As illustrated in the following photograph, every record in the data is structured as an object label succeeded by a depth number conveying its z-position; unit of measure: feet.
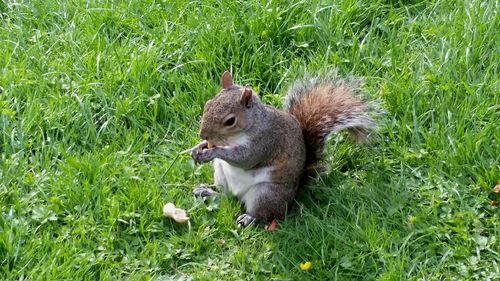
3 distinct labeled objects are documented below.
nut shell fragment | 9.00
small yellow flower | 8.38
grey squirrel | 8.66
